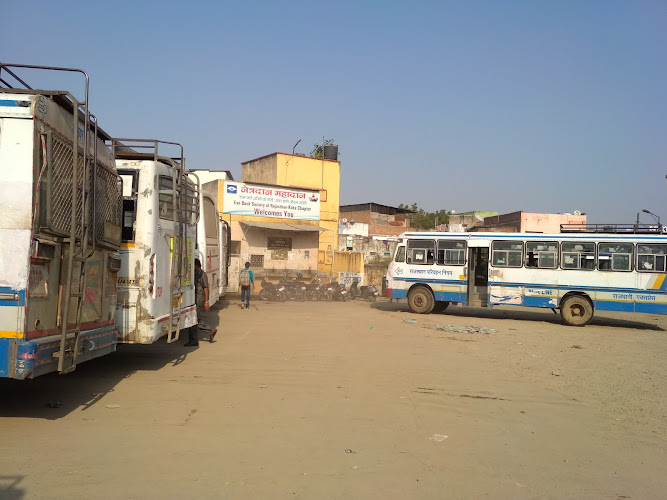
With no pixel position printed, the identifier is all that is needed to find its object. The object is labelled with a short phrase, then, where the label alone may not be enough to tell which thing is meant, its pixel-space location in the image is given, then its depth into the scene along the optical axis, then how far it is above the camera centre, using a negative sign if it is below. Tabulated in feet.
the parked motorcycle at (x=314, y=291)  73.05 -4.95
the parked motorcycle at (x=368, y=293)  77.51 -5.16
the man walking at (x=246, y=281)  57.00 -3.04
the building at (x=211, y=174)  108.27 +17.24
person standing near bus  32.32 -3.58
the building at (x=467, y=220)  175.03 +15.62
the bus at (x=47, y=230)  15.65 +0.58
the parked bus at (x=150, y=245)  23.11 +0.28
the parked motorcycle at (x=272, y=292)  70.38 -5.14
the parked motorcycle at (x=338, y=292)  74.44 -5.03
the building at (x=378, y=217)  153.89 +13.67
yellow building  85.56 +13.71
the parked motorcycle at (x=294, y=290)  71.56 -4.80
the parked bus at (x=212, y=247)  43.91 +0.60
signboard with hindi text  77.46 +8.71
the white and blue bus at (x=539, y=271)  51.26 -0.56
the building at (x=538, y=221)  147.64 +13.48
